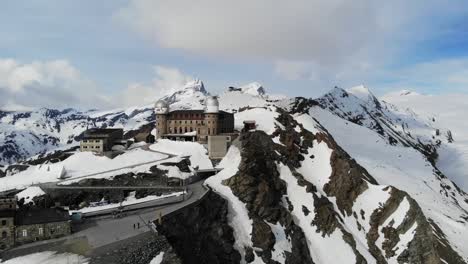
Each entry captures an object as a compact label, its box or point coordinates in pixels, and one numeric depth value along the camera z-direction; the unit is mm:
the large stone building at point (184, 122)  117500
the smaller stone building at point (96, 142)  102250
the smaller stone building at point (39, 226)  51812
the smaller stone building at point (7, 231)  50531
